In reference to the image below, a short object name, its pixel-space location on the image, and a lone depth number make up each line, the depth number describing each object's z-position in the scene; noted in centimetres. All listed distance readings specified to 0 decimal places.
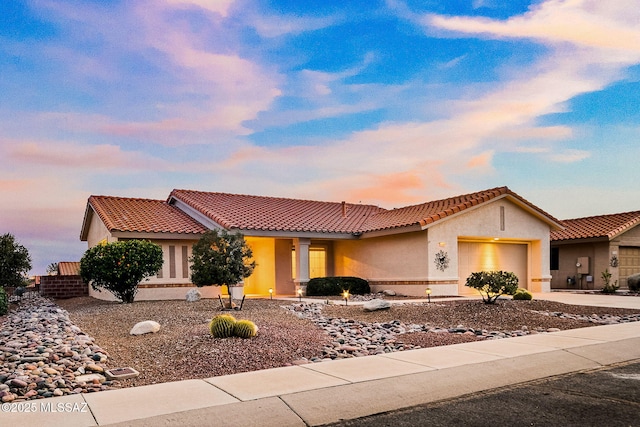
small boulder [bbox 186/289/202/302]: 1928
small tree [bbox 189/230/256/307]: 1619
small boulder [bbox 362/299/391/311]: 1499
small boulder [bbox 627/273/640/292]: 2474
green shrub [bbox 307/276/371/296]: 2234
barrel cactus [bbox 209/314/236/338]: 984
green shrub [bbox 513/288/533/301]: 1821
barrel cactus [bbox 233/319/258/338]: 987
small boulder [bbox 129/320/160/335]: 1093
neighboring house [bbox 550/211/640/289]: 2702
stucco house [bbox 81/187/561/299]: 2133
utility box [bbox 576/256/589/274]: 2785
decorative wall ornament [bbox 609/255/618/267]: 2688
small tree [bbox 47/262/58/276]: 4269
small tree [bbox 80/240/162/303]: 1795
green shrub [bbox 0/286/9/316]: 1599
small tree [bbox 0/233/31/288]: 2586
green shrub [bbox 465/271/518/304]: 1555
